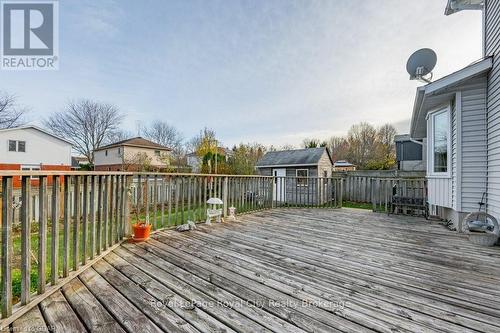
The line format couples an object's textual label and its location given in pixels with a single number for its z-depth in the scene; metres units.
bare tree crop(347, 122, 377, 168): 23.92
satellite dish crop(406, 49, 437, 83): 5.61
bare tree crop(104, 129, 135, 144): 23.98
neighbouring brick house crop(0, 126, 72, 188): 15.48
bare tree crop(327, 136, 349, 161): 25.81
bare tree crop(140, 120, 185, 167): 26.17
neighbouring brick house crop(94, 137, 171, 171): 21.68
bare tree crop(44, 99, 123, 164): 21.91
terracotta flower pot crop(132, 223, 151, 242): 3.24
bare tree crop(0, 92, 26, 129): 17.53
